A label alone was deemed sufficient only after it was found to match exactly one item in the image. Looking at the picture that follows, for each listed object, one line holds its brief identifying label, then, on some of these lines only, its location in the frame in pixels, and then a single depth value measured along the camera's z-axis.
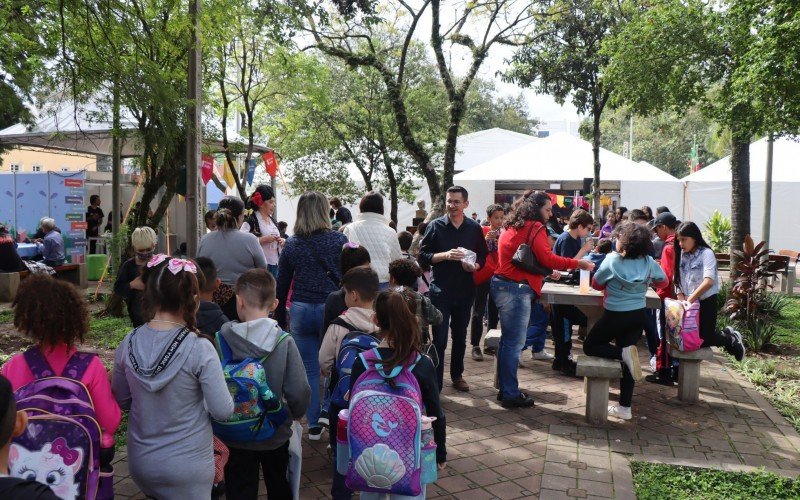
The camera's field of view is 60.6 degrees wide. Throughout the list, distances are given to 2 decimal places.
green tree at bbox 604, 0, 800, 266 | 7.49
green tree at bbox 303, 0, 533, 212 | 12.55
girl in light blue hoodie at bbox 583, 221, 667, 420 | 5.71
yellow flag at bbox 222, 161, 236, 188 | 17.84
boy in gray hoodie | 3.14
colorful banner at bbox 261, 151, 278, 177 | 15.69
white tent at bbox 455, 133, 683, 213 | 20.47
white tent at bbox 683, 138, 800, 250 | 22.95
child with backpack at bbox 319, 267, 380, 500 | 3.67
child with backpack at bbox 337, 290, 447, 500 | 3.09
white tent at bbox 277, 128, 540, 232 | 32.44
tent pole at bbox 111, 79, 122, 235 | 12.90
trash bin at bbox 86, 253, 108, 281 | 15.17
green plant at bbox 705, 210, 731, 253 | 21.36
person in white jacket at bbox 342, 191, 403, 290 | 5.68
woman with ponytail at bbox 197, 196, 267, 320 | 5.39
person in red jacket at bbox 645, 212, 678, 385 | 6.80
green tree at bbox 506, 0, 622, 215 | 14.41
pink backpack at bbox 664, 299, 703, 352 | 6.23
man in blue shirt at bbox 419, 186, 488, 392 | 6.04
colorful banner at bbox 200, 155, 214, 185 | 12.82
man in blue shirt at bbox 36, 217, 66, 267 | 13.36
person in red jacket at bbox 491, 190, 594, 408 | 5.96
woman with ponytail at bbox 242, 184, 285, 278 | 6.99
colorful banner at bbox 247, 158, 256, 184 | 18.58
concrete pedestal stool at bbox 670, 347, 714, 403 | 6.30
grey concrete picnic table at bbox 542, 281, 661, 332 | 6.18
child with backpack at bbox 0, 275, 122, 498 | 2.54
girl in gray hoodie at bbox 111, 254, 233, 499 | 2.78
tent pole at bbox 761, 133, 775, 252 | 13.91
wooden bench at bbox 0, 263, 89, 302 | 12.02
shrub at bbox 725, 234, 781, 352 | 9.42
